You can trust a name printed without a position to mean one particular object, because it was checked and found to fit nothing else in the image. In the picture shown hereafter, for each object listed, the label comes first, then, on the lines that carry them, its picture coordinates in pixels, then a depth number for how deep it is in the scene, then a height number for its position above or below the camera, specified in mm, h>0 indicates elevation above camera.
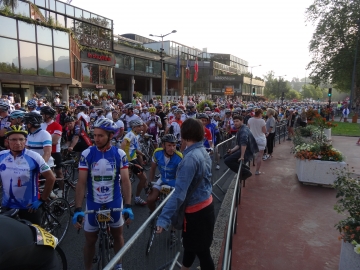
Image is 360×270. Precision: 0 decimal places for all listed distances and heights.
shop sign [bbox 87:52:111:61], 31684 +4839
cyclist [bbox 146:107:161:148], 10430 -936
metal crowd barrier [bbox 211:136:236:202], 7043 -1425
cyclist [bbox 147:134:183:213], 4613 -1072
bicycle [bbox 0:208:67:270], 3267 -1907
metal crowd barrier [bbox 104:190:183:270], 2178 -1572
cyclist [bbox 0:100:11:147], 6896 -563
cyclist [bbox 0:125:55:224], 3418 -969
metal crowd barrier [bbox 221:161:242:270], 2213 -1205
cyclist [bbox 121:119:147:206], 5828 -1013
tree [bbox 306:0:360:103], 36719 +8838
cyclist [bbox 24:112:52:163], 4645 -690
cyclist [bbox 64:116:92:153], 7242 -1035
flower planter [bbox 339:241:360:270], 3378 -1866
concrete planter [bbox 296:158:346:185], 7305 -1765
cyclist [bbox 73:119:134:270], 3281 -969
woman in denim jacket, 2676 -921
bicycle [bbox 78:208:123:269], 3240 -1570
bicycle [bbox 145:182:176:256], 2850 -1408
